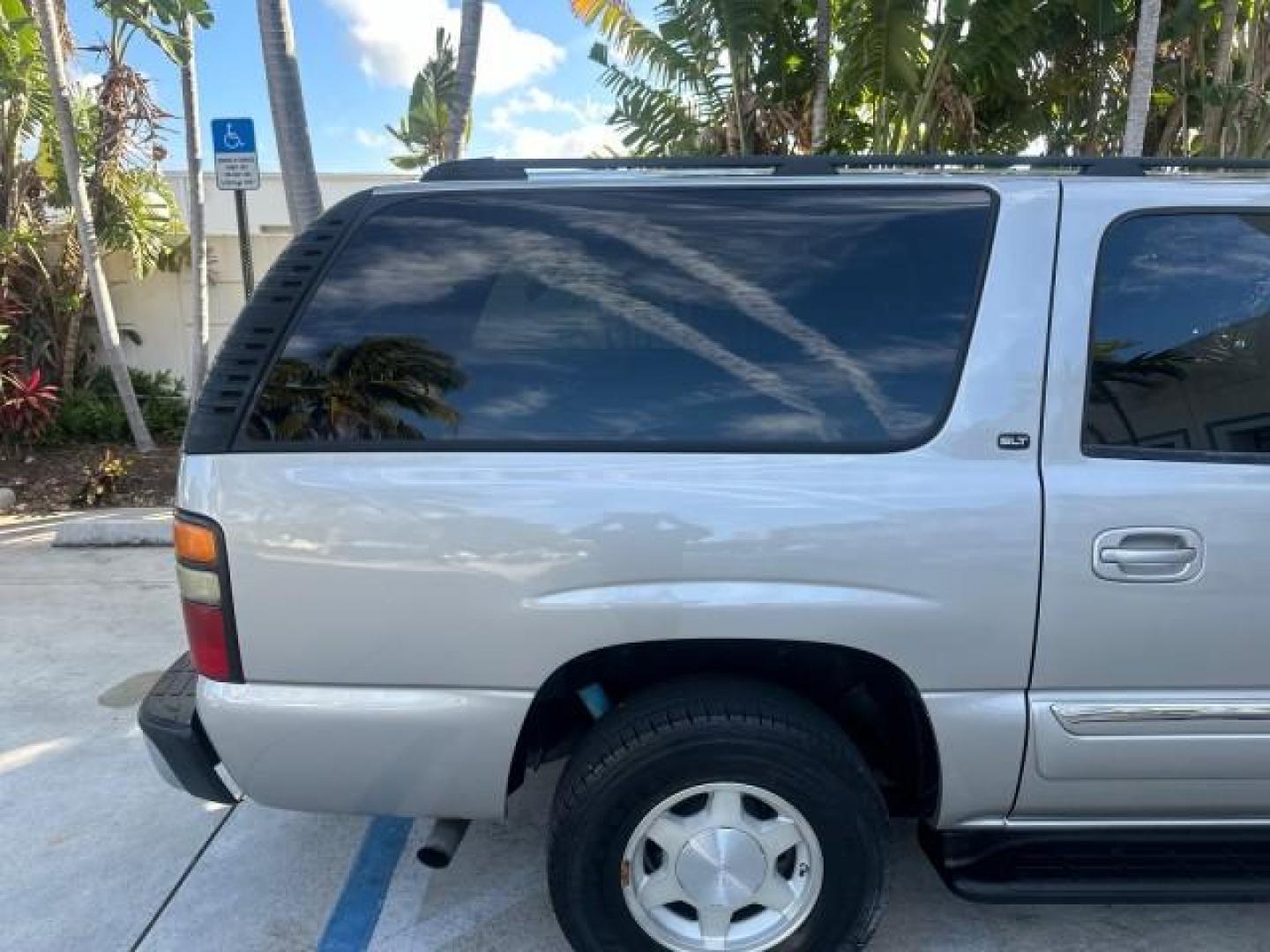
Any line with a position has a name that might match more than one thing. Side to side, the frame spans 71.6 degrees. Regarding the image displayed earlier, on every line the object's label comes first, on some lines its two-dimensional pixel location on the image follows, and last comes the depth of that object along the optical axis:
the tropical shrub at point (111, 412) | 8.36
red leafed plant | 7.84
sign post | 5.68
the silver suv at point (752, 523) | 1.99
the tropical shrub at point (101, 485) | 7.04
